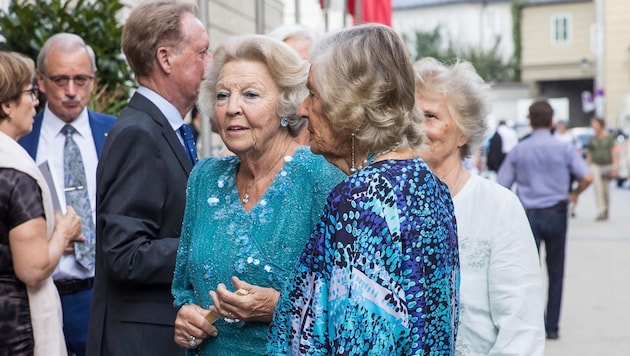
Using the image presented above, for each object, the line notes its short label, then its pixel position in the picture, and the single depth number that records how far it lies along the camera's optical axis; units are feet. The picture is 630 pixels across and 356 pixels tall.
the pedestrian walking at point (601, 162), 63.62
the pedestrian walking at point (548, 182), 28.40
